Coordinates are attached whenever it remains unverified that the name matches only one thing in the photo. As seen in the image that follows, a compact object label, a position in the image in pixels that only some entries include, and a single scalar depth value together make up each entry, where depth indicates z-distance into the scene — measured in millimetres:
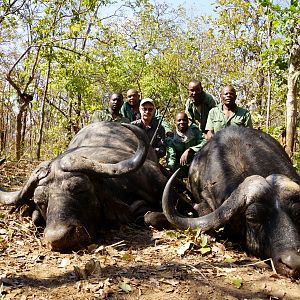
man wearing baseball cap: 7590
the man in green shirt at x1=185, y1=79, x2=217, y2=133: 8267
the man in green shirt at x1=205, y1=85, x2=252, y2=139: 7219
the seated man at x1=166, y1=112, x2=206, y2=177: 7741
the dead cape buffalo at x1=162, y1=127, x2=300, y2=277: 3451
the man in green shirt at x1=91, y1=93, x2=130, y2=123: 8493
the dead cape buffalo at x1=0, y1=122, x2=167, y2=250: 4055
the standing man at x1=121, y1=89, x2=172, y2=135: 8727
